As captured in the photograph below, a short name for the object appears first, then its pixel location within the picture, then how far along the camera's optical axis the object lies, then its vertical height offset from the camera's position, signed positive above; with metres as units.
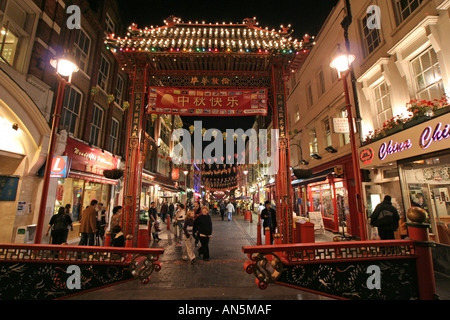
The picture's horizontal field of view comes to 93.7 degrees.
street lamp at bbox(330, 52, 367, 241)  5.41 +2.58
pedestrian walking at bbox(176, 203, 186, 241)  10.33 -0.66
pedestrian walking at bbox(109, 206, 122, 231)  7.77 -0.62
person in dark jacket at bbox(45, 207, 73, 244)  7.61 -0.87
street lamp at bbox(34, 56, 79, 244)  5.19 +2.29
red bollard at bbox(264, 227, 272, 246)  7.72 -1.24
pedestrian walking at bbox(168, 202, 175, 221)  18.46 -0.61
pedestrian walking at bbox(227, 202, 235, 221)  21.45 -0.77
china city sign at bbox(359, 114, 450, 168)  5.91 +1.99
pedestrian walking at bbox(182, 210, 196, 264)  7.29 -1.14
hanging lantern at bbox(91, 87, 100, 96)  11.61 +6.07
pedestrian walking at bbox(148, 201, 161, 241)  10.98 -1.06
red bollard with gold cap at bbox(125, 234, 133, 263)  4.05 -1.11
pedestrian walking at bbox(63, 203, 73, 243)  7.73 -0.40
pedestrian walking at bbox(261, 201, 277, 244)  9.70 -0.68
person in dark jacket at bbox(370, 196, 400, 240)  6.42 -0.50
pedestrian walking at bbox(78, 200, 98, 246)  8.20 -0.87
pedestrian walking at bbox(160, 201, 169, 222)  18.61 -0.76
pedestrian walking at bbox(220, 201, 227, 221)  21.81 -0.74
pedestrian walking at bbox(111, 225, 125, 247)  6.52 -1.11
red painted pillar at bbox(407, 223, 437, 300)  3.52 -1.04
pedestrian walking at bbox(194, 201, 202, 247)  12.21 -0.45
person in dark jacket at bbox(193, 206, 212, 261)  7.71 -1.03
